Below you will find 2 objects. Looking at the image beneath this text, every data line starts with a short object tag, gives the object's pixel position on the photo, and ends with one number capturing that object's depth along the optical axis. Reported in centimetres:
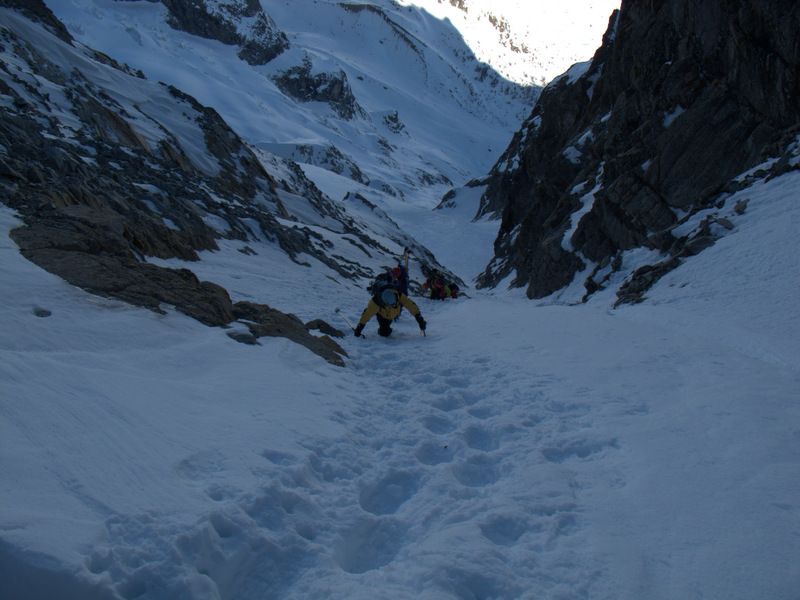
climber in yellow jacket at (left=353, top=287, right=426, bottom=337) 845
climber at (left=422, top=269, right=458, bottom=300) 1620
